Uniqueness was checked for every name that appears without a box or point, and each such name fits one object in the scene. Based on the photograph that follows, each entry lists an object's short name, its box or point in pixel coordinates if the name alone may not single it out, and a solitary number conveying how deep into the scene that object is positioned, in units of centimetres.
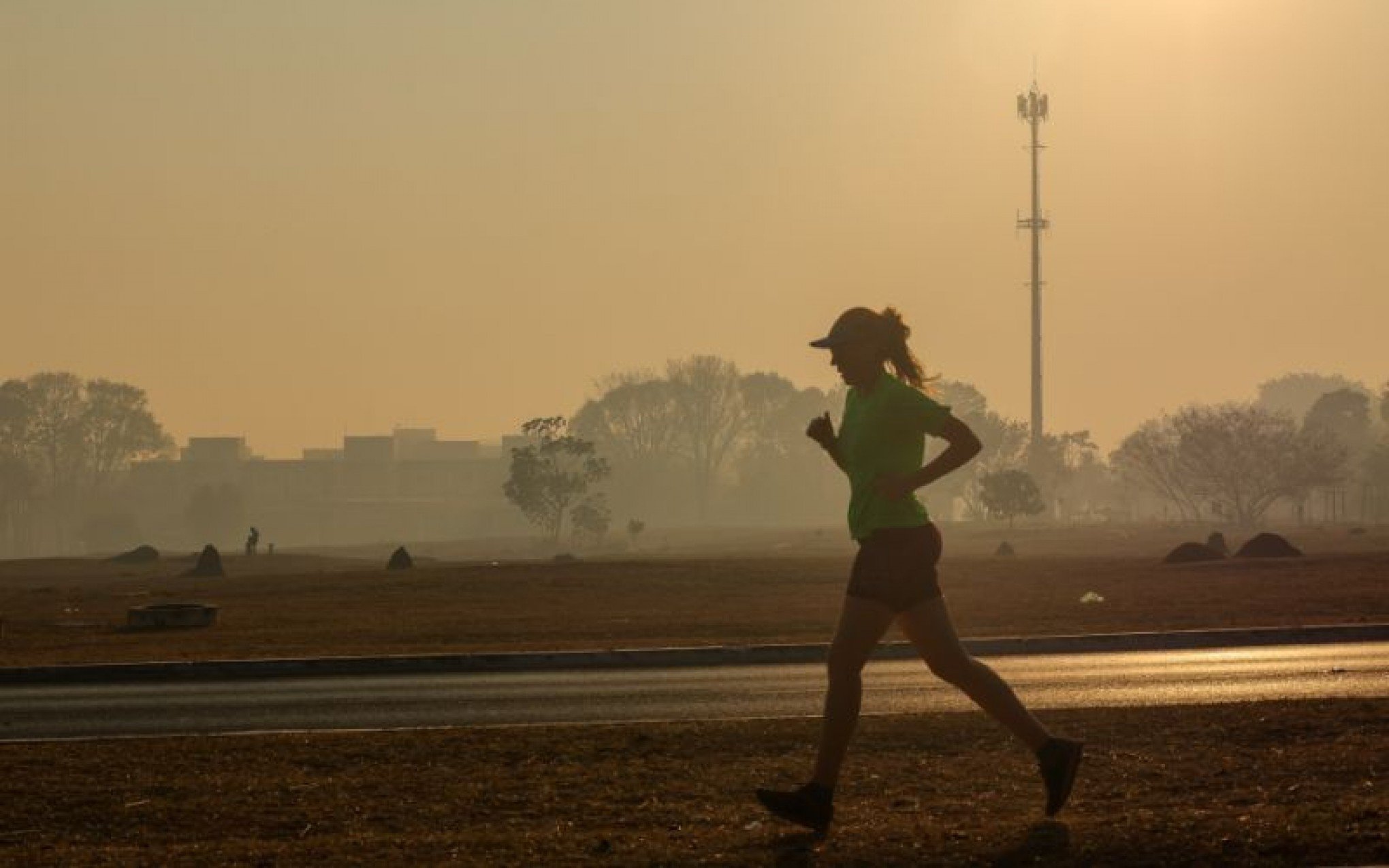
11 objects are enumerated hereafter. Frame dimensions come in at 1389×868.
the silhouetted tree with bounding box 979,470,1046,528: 11331
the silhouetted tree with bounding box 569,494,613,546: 11675
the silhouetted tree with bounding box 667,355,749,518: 16538
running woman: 861
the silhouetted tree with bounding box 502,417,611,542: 11325
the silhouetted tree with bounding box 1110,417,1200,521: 12506
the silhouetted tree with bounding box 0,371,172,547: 16212
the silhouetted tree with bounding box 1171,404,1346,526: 11806
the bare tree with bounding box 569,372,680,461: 16662
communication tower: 13862
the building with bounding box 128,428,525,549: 17938
